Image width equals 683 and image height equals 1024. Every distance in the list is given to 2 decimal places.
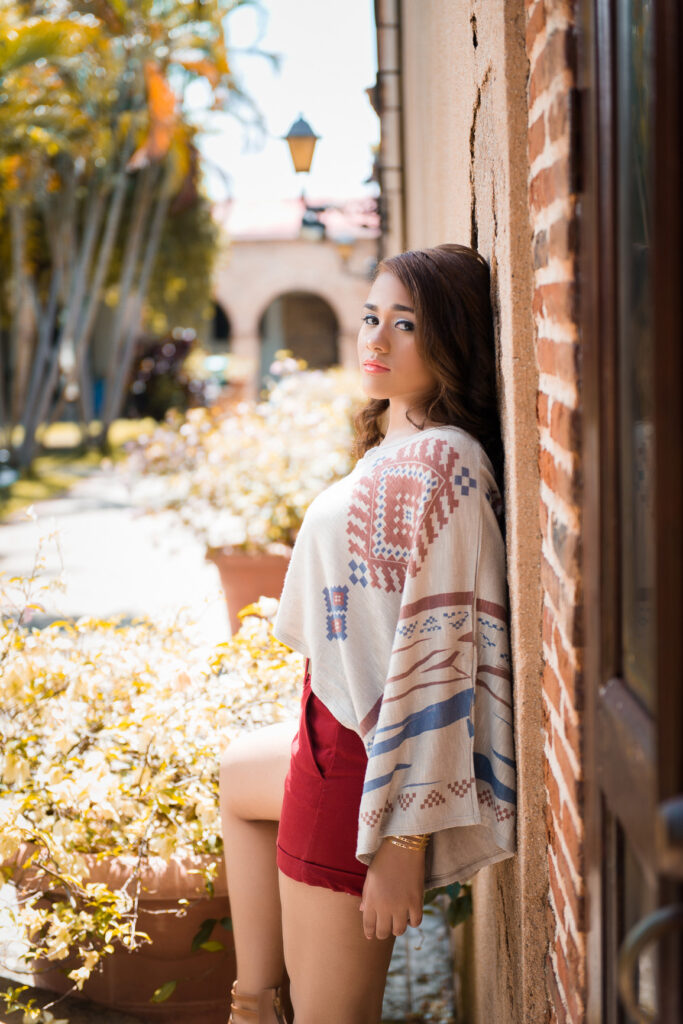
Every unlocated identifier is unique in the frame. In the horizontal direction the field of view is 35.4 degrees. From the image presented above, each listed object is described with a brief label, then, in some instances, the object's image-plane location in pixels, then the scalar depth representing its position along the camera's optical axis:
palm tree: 13.49
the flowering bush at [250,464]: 6.23
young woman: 1.93
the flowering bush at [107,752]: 2.60
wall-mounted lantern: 7.67
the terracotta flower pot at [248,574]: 6.09
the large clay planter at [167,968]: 2.79
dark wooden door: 1.03
